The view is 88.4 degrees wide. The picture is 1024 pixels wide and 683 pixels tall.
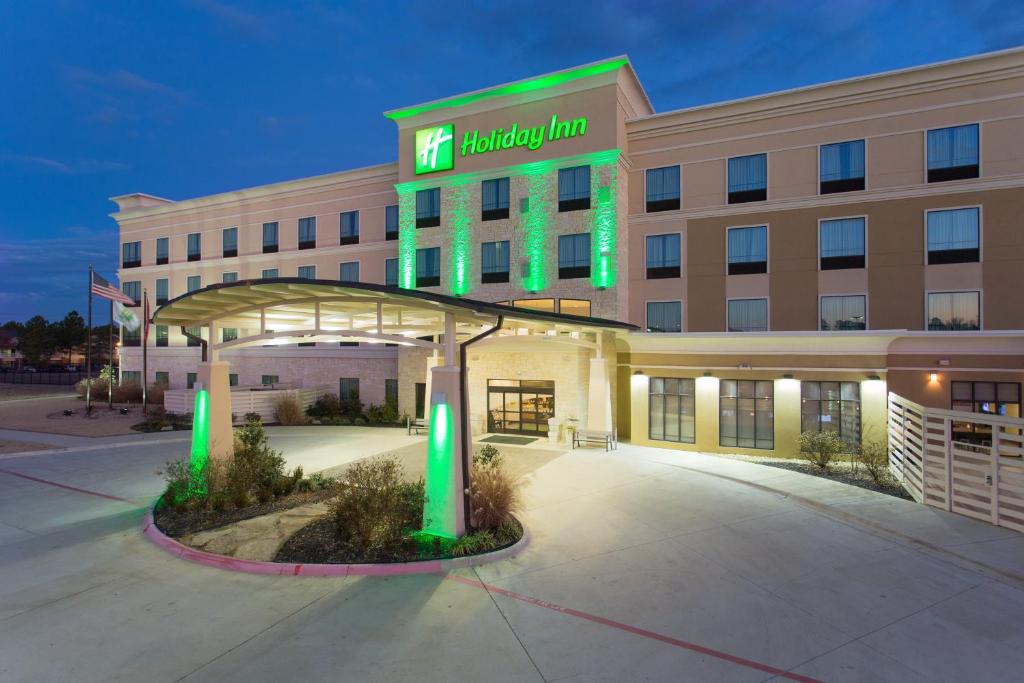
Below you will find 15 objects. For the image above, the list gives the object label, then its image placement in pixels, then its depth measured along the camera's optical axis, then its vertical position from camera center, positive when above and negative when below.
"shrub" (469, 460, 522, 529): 10.35 -3.12
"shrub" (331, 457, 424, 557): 9.55 -3.21
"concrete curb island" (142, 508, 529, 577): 8.82 -3.79
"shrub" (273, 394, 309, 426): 27.22 -3.49
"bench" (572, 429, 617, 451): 20.03 -3.67
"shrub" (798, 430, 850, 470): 17.23 -3.50
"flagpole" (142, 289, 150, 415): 31.73 +1.95
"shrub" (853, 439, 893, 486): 14.61 -3.42
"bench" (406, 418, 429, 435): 23.77 -3.83
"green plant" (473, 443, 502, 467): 14.64 -3.18
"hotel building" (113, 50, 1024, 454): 19.80 +4.35
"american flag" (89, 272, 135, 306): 28.50 +2.96
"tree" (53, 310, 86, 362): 78.06 +1.83
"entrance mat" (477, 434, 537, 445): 21.83 -4.05
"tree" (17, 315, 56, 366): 75.69 +0.43
